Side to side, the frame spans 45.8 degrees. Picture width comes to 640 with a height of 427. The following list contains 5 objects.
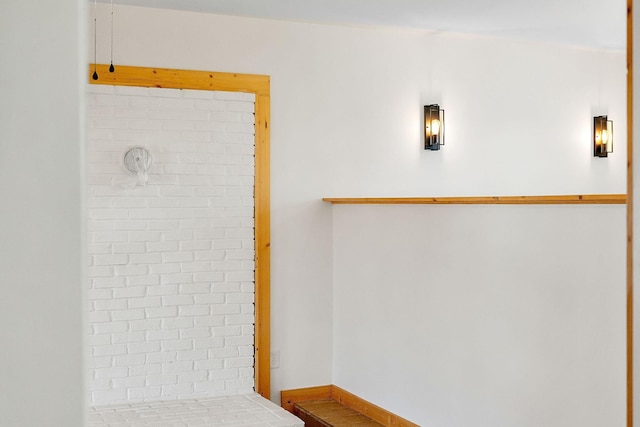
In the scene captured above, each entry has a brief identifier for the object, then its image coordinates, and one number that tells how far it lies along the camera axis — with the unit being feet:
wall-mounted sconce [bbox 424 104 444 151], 17.24
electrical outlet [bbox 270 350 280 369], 16.07
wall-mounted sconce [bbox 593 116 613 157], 19.16
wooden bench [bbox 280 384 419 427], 14.26
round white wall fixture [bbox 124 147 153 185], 14.60
